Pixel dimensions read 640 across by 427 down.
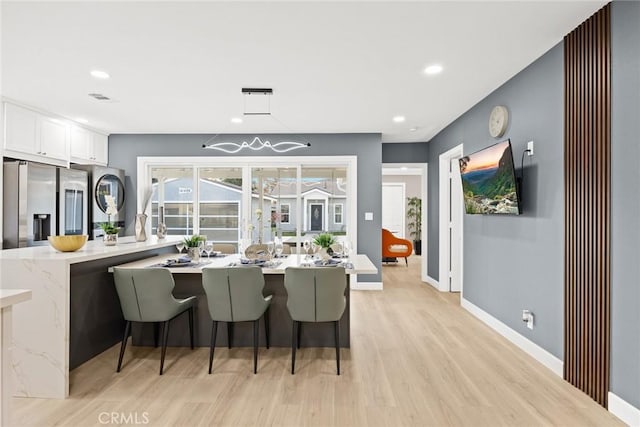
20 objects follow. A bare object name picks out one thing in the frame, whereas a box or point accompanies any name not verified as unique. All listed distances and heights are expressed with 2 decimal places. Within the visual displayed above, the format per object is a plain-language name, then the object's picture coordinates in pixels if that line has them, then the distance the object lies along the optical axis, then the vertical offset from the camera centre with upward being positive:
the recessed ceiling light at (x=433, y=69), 3.12 +1.29
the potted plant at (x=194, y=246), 3.29 -0.31
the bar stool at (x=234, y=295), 2.69 -0.62
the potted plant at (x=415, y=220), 10.18 -0.17
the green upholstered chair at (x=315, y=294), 2.67 -0.61
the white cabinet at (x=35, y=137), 4.07 +0.94
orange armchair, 7.95 -0.76
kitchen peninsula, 2.34 -0.72
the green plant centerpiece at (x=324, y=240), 3.31 -0.25
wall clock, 3.49 +0.94
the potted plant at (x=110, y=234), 3.21 -0.19
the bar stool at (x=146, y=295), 2.67 -0.62
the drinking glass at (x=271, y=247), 3.29 -0.32
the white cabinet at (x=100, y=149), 5.60 +1.02
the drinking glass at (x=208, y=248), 3.46 -0.34
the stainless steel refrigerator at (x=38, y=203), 3.90 +0.11
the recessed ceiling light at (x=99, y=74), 3.28 +1.29
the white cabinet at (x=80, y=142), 5.10 +1.04
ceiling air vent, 3.89 +1.29
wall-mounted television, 3.05 +0.31
